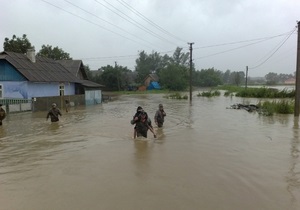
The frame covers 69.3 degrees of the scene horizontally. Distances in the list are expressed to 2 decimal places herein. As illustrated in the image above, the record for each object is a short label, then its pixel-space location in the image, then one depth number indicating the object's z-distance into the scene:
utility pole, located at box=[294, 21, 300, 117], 12.86
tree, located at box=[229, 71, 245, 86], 72.25
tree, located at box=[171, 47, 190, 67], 80.08
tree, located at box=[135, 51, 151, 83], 67.16
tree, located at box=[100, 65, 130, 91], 44.77
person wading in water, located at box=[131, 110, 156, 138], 7.52
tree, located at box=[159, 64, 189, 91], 49.98
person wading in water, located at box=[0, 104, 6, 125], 10.79
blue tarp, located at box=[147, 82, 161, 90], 52.51
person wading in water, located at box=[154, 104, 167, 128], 9.97
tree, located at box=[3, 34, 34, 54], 28.17
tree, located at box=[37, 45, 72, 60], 33.89
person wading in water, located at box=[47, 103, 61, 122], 11.44
